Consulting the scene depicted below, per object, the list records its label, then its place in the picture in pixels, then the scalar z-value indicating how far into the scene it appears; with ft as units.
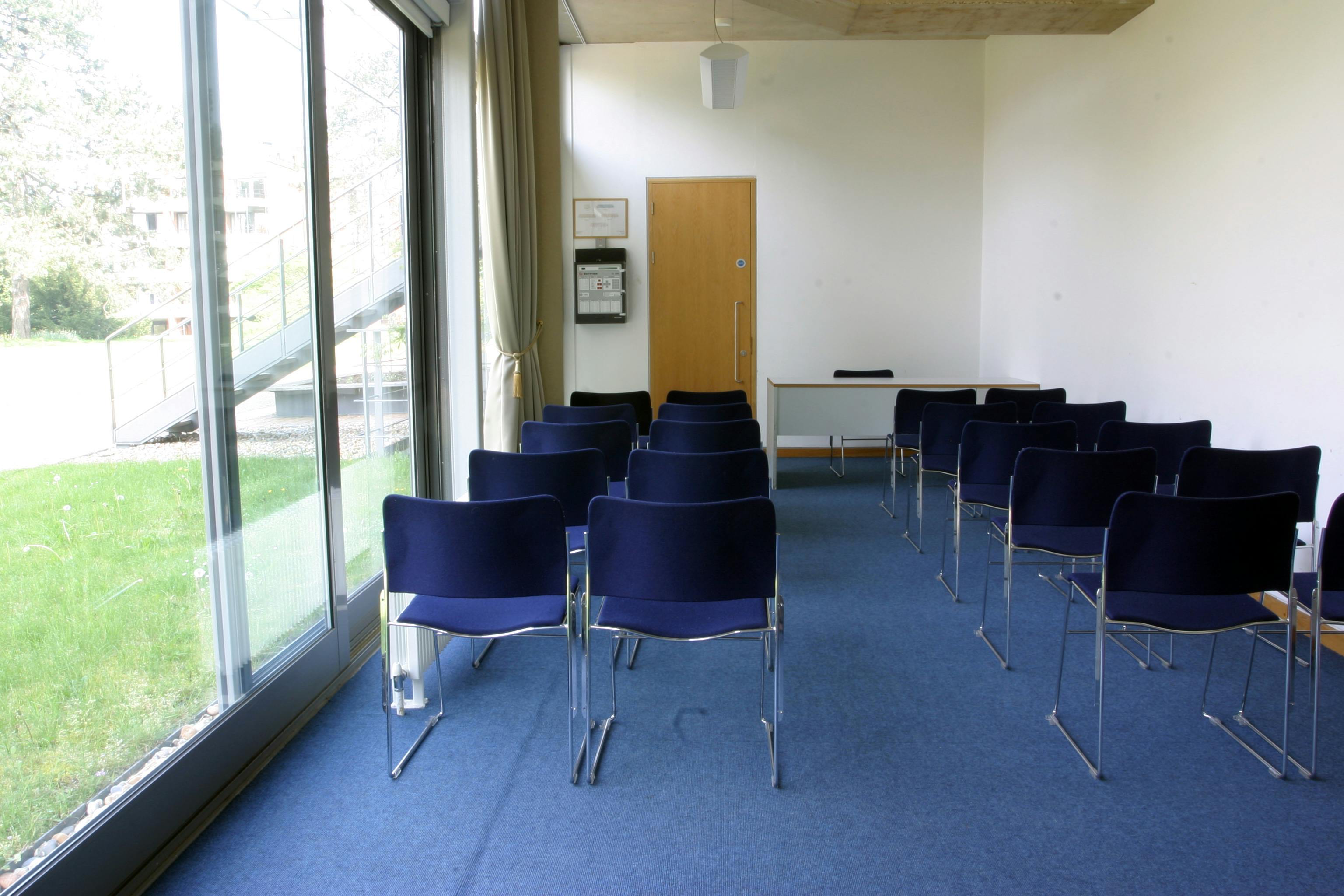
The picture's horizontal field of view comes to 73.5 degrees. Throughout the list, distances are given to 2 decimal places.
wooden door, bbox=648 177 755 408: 25.53
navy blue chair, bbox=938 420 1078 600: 12.51
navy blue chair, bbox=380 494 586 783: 7.62
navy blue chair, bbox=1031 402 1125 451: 14.60
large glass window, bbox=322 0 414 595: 11.12
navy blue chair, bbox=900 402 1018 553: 15.11
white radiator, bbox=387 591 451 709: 9.29
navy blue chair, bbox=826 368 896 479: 22.95
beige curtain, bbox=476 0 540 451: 15.90
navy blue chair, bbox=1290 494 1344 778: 7.88
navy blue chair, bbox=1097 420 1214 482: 12.31
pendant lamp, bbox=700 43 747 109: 19.04
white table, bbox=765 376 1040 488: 20.83
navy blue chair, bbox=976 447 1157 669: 10.00
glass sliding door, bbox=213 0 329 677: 8.48
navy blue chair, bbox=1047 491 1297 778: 7.58
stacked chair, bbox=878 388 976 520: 18.06
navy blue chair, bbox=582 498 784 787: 7.43
